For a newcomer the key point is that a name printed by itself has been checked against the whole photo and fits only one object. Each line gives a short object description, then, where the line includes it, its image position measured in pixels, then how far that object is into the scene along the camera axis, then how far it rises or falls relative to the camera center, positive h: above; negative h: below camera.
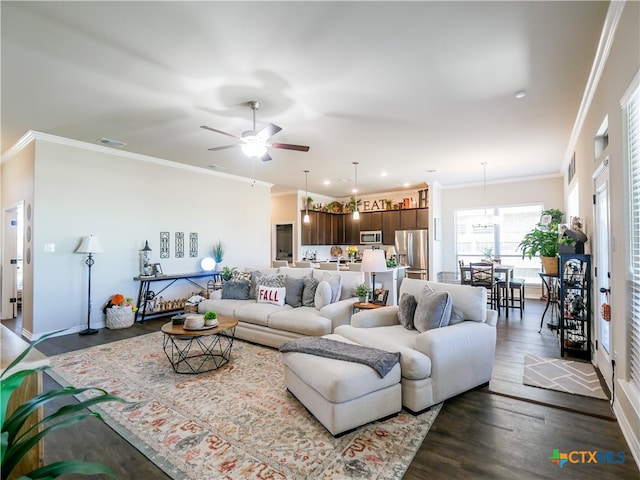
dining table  5.71 -0.52
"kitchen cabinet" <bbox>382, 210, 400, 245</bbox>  8.78 +0.53
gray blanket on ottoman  2.35 -0.86
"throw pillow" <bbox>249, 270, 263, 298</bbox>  4.87 -0.60
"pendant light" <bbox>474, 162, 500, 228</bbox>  7.54 +0.59
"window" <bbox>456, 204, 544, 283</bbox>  7.47 +0.21
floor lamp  4.75 -0.06
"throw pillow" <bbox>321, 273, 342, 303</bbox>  4.24 -0.54
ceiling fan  3.30 +1.12
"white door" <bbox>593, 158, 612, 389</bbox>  2.91 -0.25
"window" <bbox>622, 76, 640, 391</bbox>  2.13 +0.13
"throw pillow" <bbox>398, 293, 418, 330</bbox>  3.17 -0.67
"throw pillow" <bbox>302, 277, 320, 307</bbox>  4.35 -0.66
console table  5.43 -0.70
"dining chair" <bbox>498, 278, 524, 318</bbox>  5.80 -0.77
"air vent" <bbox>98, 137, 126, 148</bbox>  4.77 +1.58
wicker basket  5.02 -1.13
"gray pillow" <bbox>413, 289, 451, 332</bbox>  2.88 -0.63
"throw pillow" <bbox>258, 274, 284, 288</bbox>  4.66 -0.53
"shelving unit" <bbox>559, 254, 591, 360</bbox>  3.61 -0.73
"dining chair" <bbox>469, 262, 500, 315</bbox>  5.54 -0.56
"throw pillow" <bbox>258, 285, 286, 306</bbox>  4.45 -0.70
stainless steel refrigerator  7.96 -0.21
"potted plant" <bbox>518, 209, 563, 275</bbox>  4.76 -0.03
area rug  1.94 -1.33
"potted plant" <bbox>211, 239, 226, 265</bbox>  6.64 -0.12
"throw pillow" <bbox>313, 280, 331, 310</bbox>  4.14 -0.67
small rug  2.87 -1.31
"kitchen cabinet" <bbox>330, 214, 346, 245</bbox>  9.80 +0.45
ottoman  2.18 -1.06
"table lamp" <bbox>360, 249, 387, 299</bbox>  3.82 -0.21
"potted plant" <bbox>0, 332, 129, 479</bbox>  0.84 -0.51
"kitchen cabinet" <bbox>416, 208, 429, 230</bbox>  8.20 +0.66
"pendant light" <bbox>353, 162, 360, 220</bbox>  6.17 +1.50
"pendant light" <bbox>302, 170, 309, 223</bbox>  7.69 +1.27
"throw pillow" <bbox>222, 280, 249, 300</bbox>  4.86 -0.69
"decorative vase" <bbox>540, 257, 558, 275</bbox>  4.71 -0.33
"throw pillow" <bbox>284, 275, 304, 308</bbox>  4.42 -0.65
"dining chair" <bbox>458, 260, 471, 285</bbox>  5.80 -0.60
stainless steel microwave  9.09 +0.21
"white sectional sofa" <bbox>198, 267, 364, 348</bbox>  3.82 -0.89
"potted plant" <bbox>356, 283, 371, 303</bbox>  3.93 -0.59
